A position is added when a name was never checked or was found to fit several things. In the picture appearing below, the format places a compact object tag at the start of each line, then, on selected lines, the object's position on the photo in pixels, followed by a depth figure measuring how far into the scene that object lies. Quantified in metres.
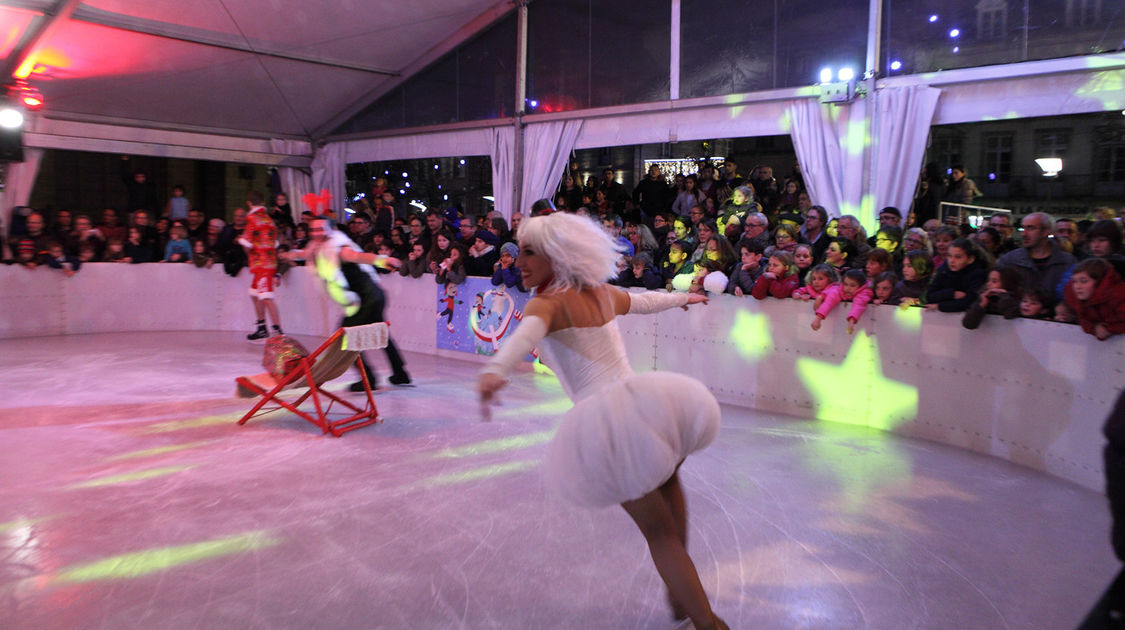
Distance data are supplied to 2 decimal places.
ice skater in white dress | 2.39
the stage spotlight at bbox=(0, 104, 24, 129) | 10.37
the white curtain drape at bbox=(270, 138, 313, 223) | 14.80
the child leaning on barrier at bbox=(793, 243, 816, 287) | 6.75
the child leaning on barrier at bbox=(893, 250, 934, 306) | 5.97
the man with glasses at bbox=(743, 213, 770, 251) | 7.50
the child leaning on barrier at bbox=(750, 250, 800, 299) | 6.55
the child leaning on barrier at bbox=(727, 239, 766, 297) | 6.85
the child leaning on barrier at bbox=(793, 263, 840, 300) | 6.32
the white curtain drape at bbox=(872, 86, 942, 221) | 8.25
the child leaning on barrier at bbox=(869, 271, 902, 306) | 6.00
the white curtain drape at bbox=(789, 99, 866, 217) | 8.72
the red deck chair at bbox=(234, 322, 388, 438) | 5.84
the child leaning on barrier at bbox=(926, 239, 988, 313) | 5.54
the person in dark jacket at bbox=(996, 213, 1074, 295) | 5.53
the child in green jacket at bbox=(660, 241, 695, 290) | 7.73
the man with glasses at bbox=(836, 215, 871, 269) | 7.14
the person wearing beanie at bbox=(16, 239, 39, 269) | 10.73
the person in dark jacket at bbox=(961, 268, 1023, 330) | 5.19
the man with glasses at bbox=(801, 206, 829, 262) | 7.82
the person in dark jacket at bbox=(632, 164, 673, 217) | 10.41
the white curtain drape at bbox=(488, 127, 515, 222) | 11.95
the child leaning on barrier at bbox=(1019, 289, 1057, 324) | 5.10
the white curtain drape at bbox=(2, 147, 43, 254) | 11.48
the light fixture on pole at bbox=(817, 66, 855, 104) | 8.59
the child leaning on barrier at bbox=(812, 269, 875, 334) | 6.05
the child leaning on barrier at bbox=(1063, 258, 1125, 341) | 4.57
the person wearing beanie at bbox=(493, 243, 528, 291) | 8.57
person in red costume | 10.21
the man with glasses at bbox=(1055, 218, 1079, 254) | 6.35
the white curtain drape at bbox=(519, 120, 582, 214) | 11.31
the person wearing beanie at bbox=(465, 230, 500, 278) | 9.22
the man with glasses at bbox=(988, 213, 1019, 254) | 6.64
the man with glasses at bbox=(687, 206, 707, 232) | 8.65
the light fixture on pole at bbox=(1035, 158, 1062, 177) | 19.38
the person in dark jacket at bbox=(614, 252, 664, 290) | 7.66
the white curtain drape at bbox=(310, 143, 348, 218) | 14.62
